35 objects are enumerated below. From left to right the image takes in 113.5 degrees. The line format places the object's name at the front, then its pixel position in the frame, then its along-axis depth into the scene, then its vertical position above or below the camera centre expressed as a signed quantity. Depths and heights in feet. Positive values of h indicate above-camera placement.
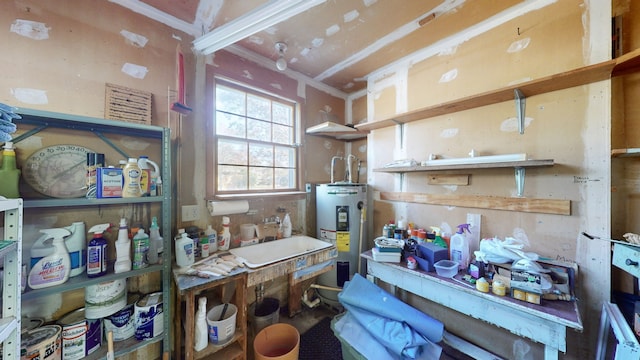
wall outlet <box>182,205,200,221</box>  5.13 -0.81
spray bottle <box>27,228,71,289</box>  3.15 -1.35
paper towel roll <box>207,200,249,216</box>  5.40 -0.72
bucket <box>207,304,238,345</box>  4.11 -2.98
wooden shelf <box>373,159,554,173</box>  4.05 +0.35
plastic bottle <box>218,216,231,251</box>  5.47 -1.49
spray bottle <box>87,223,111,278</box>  3.54 -1.26
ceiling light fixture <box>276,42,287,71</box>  5.89 +3.73
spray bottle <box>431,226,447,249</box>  5.30 -1.54
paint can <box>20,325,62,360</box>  2.98 -2.41
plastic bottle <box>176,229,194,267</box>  4.43 -1.53
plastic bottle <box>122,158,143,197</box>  3.79 +0.01
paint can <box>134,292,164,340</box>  3.83 -2.58
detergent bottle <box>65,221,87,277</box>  3.55 -1.18
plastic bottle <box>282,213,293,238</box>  6.84 -1.53
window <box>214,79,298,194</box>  6.07 +1.24
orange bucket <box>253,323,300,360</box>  4.97 -3.86
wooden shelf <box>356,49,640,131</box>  3.64 +1.97
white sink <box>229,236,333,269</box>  5.81 -2.03
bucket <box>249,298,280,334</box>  5.67 -3.82
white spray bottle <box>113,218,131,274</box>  3.74 -1.30
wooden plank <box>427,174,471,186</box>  5.63 +0.05
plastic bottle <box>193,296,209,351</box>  3.94 -2.85
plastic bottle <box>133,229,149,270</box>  3.87 -1.31
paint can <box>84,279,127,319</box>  3.58 -2.08
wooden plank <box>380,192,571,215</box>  4.40 -0.53
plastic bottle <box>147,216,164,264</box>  4.13 -1.27
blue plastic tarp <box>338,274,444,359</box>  4.06 -3.01
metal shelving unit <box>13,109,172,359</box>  3.23 -0.34
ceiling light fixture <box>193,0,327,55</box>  3.73 +3.11
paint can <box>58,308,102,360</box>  3.33 -2.57
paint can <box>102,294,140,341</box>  3.74 -2.60
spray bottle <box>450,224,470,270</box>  4.88 -1.58
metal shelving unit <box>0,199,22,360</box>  2.33 -1.14
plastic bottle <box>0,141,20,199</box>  3.06 +0.08
